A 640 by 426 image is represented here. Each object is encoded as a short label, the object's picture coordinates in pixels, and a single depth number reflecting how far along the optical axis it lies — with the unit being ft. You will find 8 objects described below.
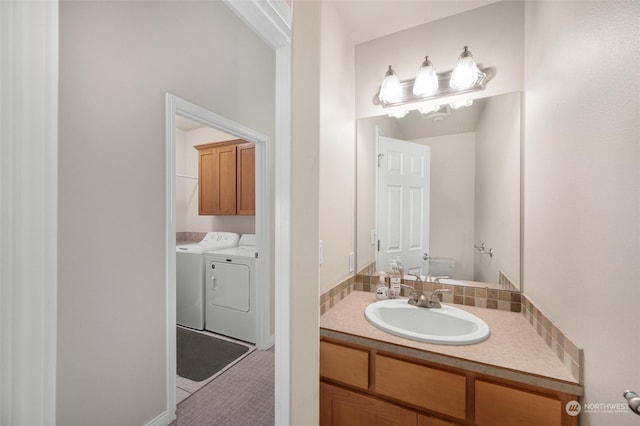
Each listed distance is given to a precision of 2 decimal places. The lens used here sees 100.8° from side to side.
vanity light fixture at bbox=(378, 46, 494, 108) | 4.62
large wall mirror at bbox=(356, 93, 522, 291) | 4.60
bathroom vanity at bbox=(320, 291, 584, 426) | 2.87
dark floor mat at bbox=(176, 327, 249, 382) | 6.54
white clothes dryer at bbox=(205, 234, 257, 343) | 7.75
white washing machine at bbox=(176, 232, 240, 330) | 8.46
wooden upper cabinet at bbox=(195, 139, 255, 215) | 9.37
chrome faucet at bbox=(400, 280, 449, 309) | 4.49
